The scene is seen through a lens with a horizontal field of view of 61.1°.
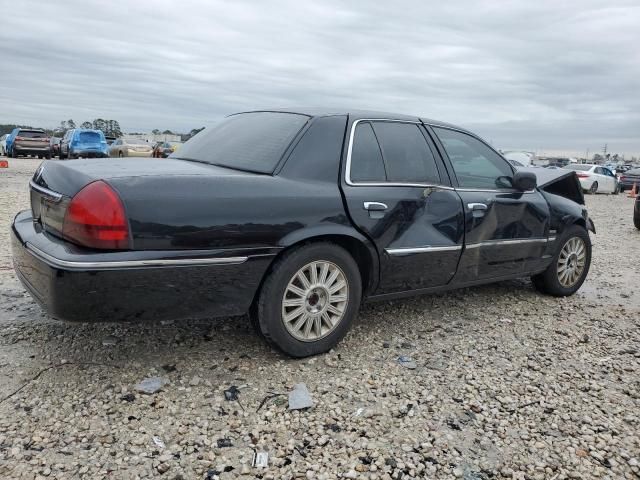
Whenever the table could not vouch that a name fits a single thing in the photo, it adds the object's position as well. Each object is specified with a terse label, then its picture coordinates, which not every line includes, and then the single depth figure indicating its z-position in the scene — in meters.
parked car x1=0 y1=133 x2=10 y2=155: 30.48
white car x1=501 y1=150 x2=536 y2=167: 31.53
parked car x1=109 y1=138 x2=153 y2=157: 23.77
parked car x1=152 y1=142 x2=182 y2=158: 23.14
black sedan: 2.68
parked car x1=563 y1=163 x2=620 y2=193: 24.91
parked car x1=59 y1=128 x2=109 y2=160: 24.47
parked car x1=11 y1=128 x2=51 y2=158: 27.00
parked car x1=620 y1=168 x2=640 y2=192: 27.86
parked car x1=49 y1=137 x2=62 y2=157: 29.92
